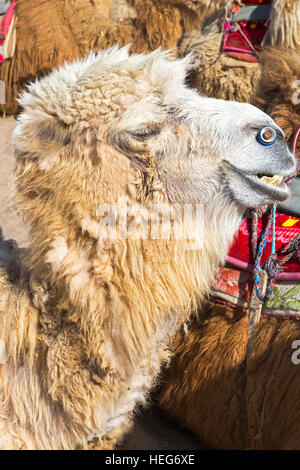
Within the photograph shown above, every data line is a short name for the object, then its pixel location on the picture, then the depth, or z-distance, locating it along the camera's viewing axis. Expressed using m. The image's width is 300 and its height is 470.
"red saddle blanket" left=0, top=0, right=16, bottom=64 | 4.54
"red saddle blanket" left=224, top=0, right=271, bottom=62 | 3.26
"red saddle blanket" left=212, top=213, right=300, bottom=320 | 2.02
